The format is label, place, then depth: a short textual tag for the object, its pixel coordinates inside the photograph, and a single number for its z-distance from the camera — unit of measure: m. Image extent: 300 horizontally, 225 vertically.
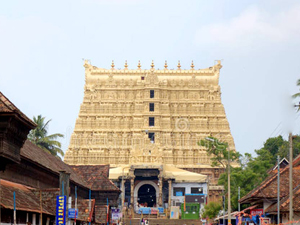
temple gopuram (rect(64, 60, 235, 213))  111.56
